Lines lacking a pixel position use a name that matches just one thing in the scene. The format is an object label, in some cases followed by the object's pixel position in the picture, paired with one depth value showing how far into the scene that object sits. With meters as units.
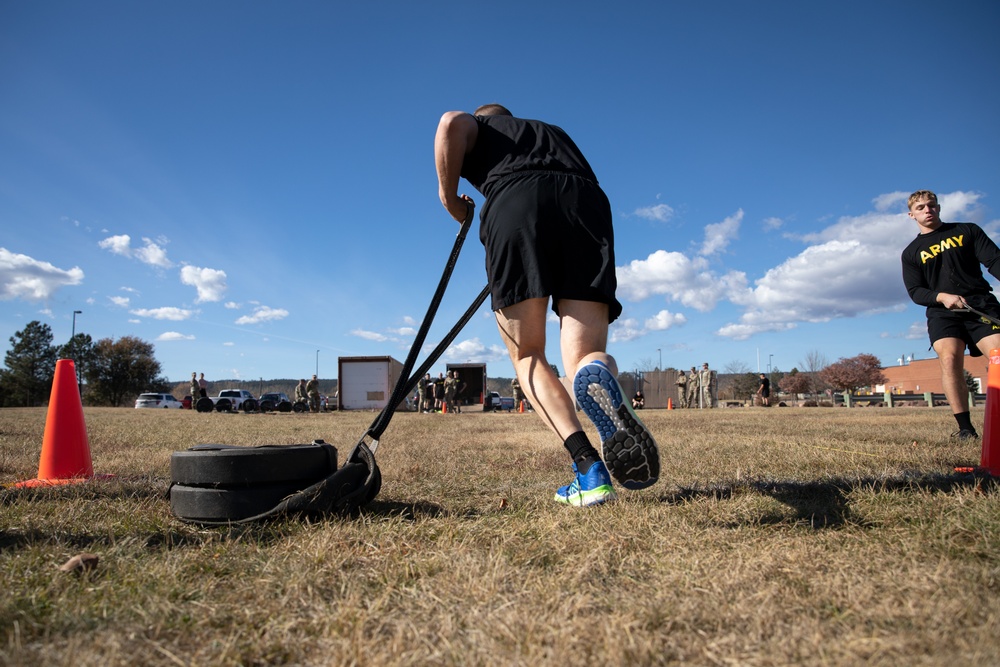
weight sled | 2.21
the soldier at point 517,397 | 29.13
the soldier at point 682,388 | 31.91
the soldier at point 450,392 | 29.02
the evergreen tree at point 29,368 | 57.12
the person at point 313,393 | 32.84
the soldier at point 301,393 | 35.34
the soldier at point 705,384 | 29.27
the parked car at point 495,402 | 39.71
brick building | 69.25
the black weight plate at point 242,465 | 2.21
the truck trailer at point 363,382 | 35.31
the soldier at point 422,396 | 29.67
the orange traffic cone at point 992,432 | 3.22
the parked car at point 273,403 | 34.06
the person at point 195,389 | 28.77
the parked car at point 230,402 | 27.12
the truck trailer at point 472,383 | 43.07
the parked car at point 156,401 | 41.44
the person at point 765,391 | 29.86
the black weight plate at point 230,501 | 2.21
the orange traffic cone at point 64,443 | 3.78
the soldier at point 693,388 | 30.86
